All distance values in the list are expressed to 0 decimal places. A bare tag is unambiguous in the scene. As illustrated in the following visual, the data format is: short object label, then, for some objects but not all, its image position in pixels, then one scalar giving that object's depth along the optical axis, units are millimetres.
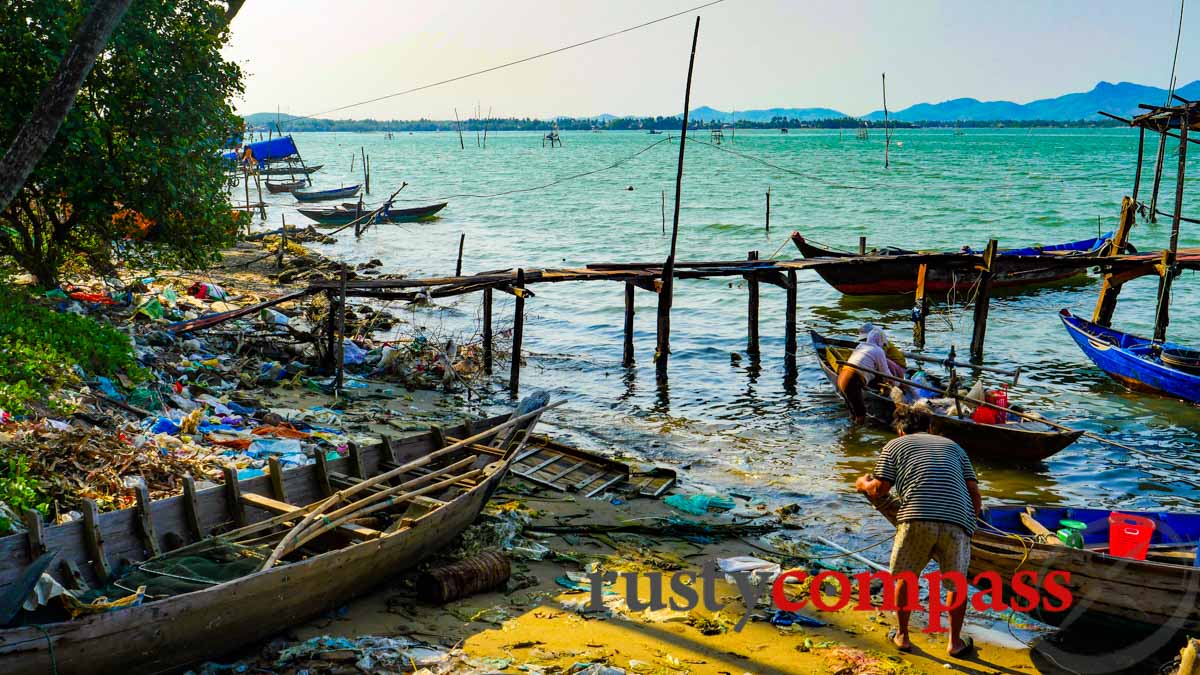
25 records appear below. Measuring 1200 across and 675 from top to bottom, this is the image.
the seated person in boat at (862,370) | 12820
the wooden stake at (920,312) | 17828
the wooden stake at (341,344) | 12898
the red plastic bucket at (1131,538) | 7078
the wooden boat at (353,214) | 38531
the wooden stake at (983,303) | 16797
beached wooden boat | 5203
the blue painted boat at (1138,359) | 14047
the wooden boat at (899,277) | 23250
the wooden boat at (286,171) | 58188
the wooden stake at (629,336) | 17016
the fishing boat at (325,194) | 49656
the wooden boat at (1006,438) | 11195
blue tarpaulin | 52531
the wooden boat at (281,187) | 55812
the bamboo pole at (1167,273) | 15586
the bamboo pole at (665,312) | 15680
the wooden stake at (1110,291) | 17953
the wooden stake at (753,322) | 17469
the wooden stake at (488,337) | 16345
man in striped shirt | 6262
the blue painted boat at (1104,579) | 6348
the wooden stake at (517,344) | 14826
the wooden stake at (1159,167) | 19597
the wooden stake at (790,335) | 16266
